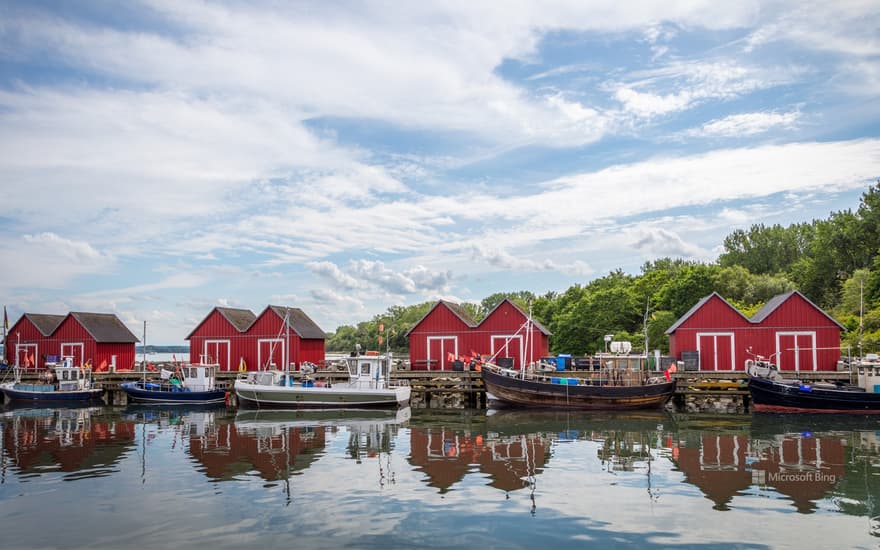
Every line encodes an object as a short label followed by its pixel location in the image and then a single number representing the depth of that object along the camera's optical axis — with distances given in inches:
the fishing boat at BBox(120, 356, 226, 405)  1625.2
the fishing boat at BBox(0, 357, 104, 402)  1761.8
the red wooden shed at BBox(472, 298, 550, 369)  1726.1
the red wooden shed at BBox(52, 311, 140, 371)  2111.2
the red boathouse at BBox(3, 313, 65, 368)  2187.5
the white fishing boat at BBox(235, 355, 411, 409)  1488.7
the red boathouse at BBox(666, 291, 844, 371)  1549.0
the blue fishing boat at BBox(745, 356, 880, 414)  1311.5
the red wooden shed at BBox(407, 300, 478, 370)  1772.9
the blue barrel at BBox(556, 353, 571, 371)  1621.6
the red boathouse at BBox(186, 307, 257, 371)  1968.5
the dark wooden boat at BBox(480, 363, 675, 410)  1424.7
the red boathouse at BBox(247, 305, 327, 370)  1920.5
